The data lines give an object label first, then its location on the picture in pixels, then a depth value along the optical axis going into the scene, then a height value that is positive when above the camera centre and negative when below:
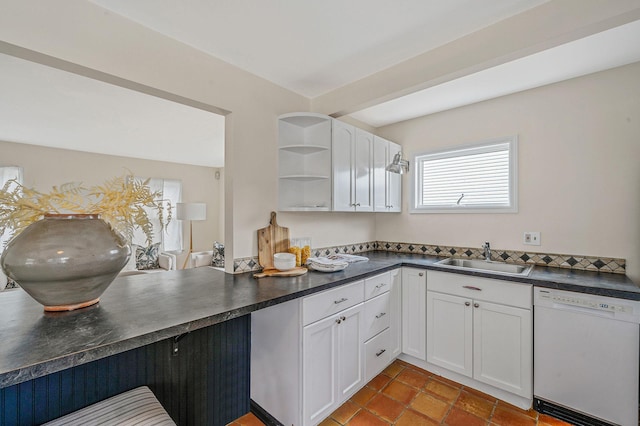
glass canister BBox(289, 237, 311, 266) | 2.19 -0.29
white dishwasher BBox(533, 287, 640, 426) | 1.57 -0.87
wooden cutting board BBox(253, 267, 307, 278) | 1.89 -0.42
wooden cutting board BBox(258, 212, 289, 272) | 2.10 -0.23
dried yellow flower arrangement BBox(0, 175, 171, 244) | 1.09 +0.04
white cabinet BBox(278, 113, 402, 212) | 2.27 +0.41
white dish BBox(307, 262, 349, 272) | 2.02 -0.40
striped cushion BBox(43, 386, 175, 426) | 0.98 -0.74
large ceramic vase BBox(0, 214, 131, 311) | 1.05 -0.18
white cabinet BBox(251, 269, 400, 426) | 1.58 -0.87
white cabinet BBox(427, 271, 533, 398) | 1.86 -0.85
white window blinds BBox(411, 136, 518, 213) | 2.53 +0.33
